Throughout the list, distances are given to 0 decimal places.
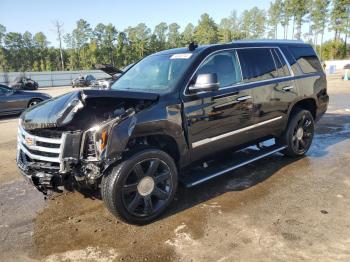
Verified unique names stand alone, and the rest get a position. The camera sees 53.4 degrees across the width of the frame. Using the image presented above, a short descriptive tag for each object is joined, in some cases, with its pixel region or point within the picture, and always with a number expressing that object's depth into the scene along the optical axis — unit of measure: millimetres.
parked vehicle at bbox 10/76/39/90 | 34988
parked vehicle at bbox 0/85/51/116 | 13344
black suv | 3537
